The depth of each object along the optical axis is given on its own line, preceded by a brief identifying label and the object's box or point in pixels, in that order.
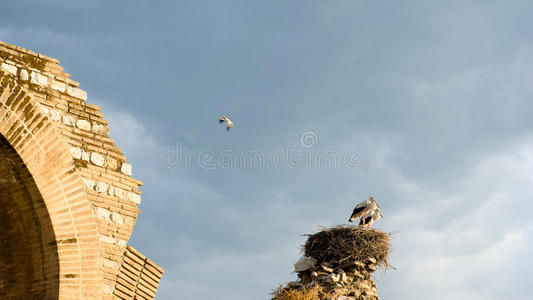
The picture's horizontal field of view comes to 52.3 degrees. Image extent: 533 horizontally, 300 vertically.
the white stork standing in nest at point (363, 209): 19.08
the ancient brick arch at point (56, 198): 6.25
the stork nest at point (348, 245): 15.41
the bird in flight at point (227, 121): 10.56
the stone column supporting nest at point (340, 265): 14.49
